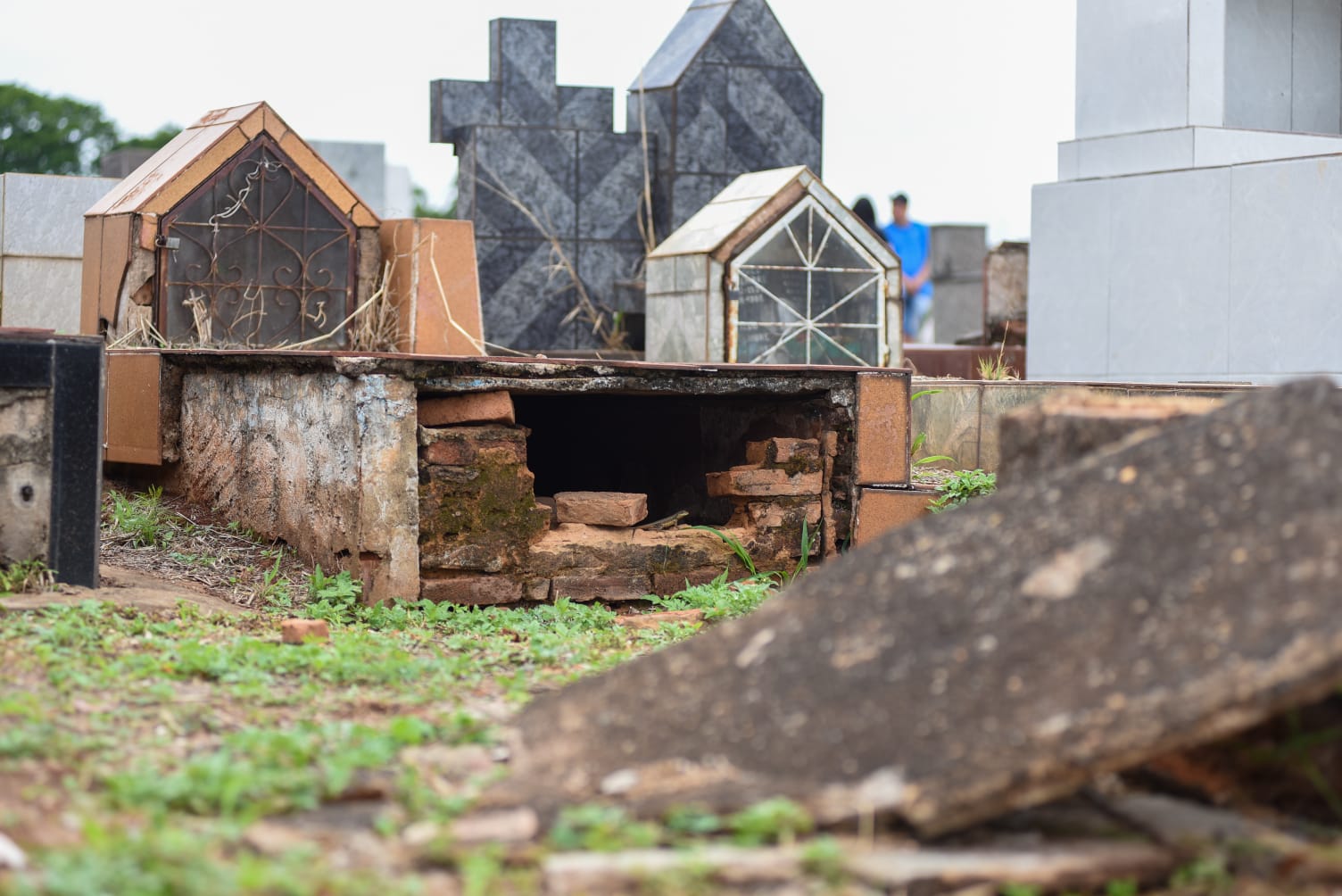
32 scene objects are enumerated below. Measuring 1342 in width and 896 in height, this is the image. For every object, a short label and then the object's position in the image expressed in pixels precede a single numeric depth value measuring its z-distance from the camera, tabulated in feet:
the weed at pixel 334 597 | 17.01
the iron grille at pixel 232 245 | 24.32
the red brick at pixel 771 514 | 20.26
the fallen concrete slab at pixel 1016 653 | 8.21
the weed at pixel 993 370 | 26.91
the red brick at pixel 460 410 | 18.44
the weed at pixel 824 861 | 7.89
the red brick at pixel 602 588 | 19.07
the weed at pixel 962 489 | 19.79
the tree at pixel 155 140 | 108.38
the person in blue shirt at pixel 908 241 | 43.98
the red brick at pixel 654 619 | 17.24
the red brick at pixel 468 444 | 18.17
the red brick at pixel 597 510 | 19.79
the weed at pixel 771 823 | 8.30
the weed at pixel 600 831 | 8.25
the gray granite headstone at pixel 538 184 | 42.78
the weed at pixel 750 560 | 19.98
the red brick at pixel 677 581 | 19.58
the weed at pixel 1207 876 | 8.15
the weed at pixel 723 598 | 17.63
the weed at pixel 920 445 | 23.47
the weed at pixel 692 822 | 8.39
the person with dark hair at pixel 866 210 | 44.88
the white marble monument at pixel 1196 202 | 27.43
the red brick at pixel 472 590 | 18.22
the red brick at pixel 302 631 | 14.58
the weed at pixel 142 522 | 19.57
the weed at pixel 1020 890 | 7.95
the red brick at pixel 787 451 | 20.36
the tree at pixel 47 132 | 107.14
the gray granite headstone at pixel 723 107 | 43.45
